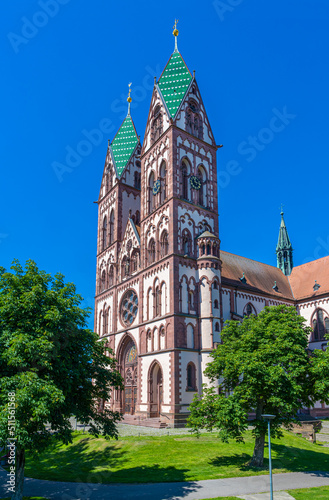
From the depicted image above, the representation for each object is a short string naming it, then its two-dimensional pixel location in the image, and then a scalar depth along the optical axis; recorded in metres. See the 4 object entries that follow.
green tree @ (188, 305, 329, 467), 18.78
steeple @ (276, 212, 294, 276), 59.09
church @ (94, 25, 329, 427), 35.66
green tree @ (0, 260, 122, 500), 13.21
